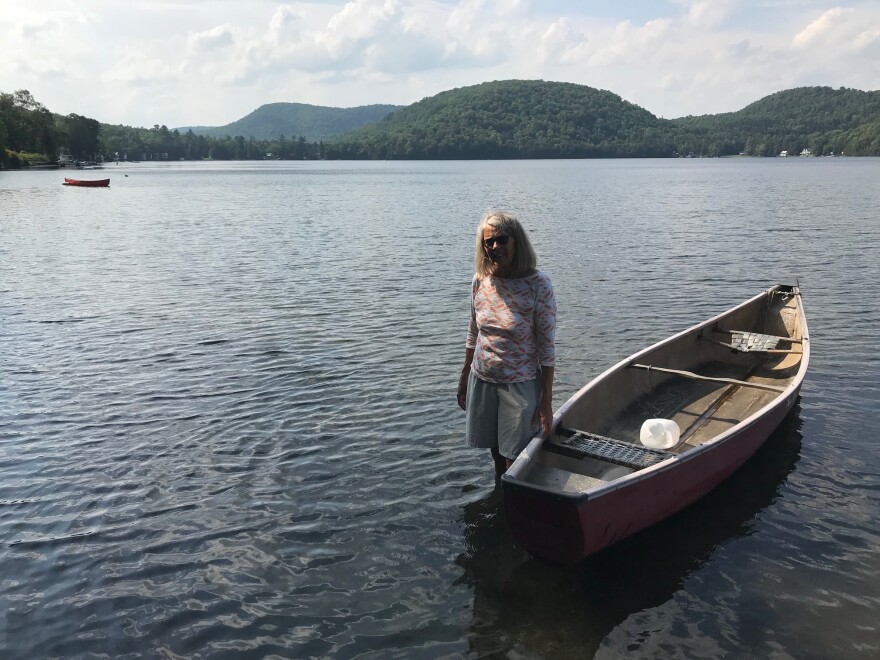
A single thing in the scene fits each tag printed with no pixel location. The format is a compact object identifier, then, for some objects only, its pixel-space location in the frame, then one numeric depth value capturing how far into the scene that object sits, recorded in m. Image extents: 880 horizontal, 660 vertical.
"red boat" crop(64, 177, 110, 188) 83.00
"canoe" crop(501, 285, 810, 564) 6.45
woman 6.27
